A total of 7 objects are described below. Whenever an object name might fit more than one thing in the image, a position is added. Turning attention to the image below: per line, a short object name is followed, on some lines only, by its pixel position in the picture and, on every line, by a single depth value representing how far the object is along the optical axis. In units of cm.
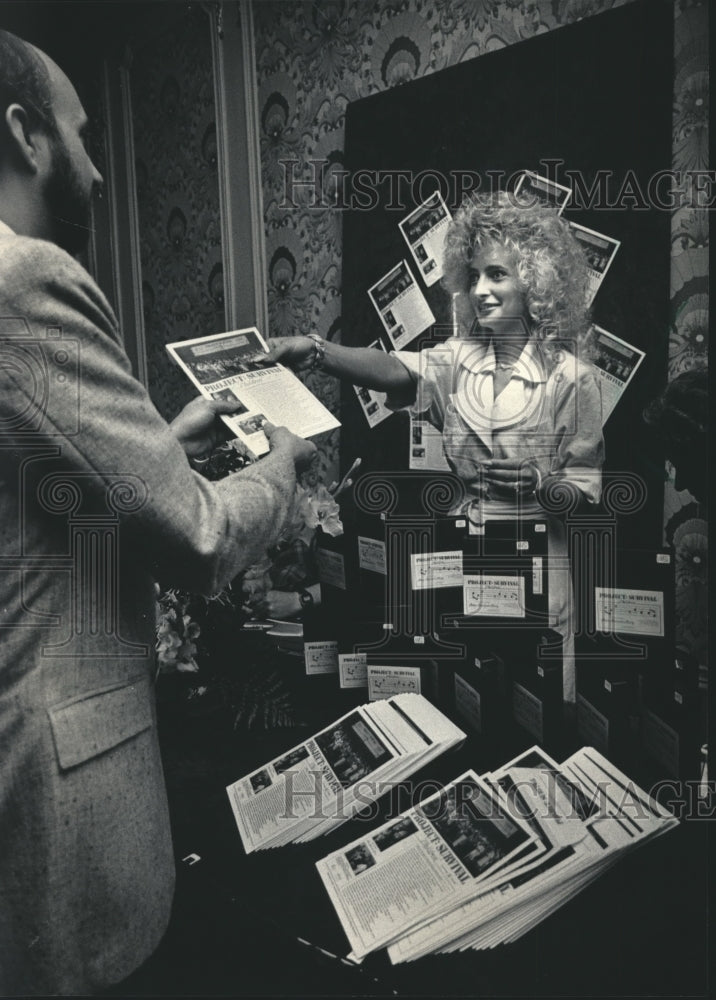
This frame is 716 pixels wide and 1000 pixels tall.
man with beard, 71
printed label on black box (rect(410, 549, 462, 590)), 133
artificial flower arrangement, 135
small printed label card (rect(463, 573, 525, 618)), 130
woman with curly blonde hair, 129
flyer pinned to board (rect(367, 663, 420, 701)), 140
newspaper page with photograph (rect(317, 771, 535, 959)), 99
